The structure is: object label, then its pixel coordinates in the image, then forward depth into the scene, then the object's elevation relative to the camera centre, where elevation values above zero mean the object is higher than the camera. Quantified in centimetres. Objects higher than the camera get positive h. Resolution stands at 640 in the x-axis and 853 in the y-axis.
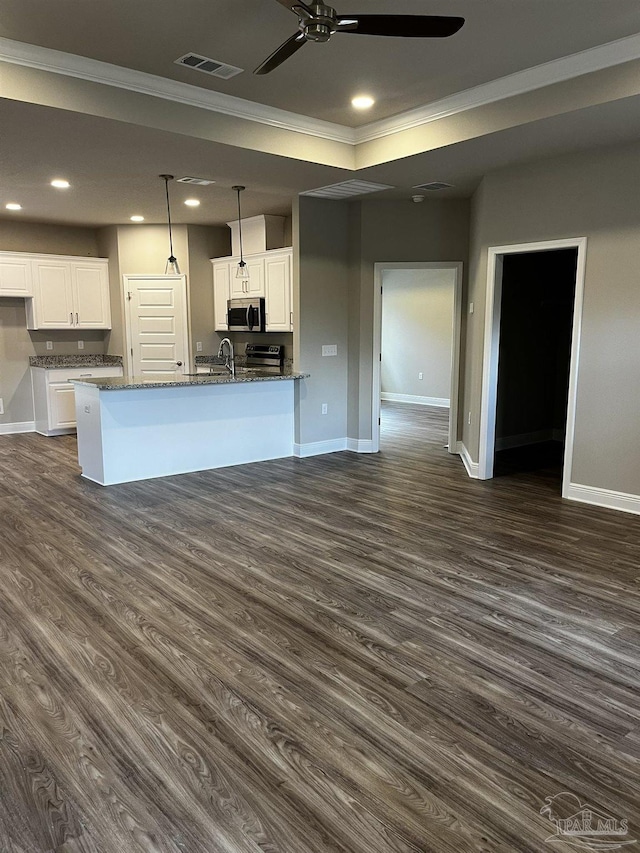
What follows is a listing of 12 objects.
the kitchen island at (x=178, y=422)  546 -98
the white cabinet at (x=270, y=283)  690 +46
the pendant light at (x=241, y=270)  605 +52
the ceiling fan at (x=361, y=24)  268 +133
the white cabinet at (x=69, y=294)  786 +36
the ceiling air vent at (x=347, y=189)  572 +128
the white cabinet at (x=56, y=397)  778 -97
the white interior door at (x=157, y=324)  817 -4
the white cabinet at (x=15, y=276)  757 +57
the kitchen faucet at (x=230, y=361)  646 -46
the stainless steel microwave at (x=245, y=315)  733 +8
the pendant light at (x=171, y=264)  546 +52
